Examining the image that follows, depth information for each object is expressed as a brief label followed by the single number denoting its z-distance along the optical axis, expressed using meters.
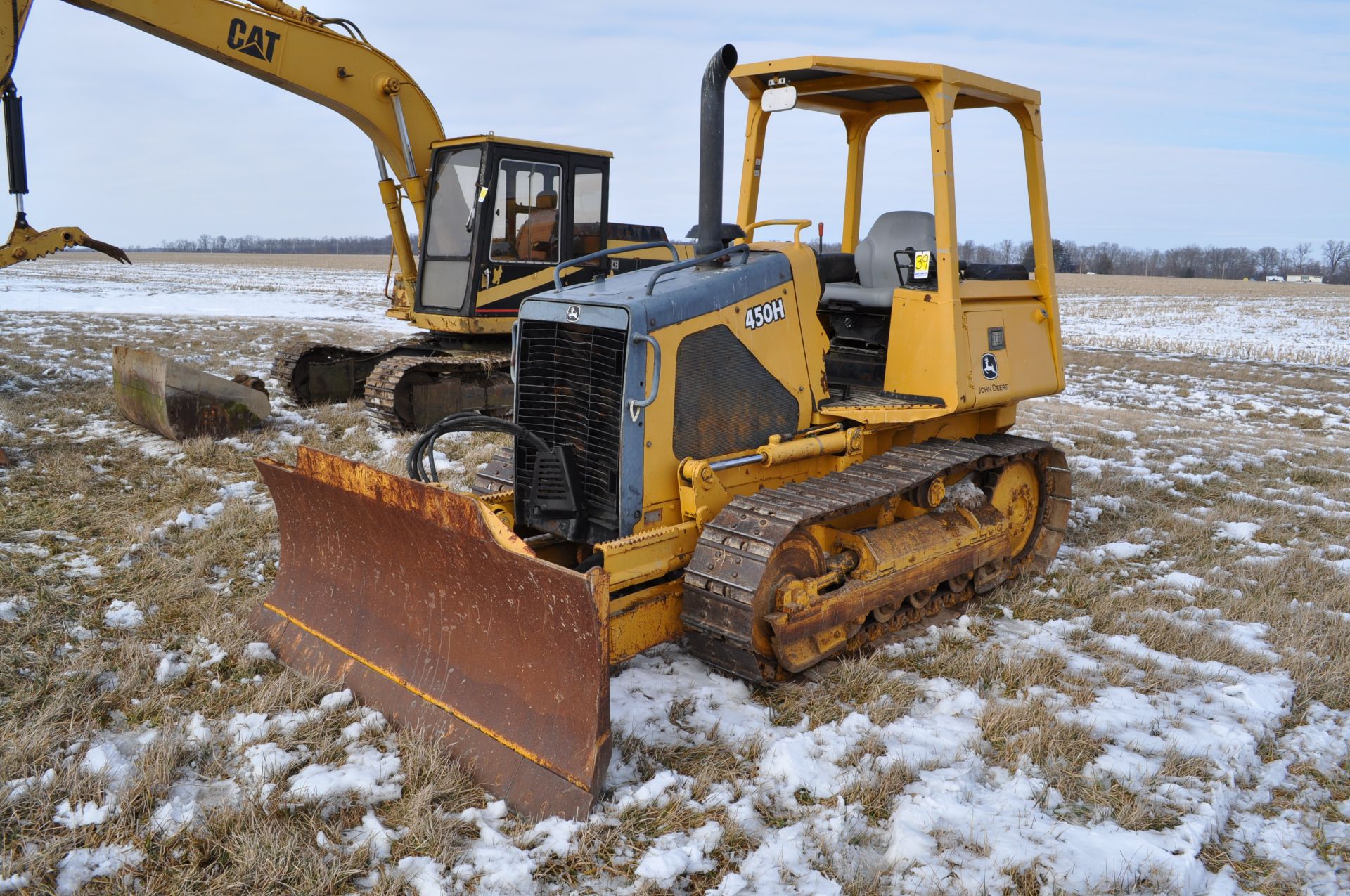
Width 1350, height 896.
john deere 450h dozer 3.65
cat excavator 8.70
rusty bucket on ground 8.27
